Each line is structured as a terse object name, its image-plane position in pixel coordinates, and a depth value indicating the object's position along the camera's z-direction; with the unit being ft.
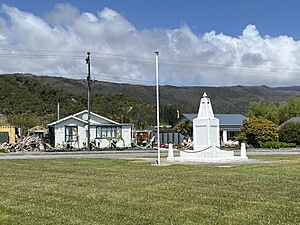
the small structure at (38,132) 197.45
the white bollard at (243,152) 96.94
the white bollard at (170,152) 96.25
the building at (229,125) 215.51
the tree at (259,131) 171.83
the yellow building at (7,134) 187.83
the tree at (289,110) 262.47
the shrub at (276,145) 165.73
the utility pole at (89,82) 169.41
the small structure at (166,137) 196.70
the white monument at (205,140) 92.68
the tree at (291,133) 180.04
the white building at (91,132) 178.50
